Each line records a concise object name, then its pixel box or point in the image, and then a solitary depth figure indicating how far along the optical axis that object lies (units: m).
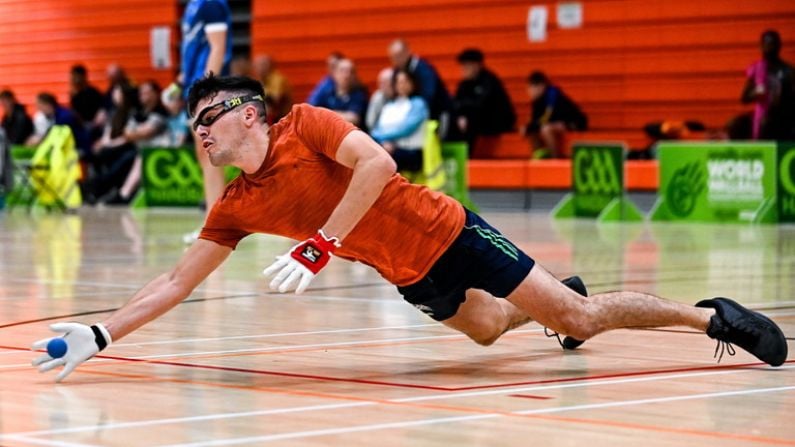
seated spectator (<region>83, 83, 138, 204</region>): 21.34
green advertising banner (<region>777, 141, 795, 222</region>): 15.21
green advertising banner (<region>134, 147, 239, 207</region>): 19.55
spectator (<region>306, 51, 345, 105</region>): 18.69
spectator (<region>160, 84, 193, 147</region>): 20.55
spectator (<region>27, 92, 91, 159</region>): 21.47
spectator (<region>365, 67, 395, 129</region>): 17.47
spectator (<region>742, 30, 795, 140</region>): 16.33
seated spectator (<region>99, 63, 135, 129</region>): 22.33
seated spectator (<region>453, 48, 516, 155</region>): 19.08
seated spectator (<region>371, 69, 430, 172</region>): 17.05
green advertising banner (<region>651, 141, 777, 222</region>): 15.38
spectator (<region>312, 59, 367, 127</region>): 18.14
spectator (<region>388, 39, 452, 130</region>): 17.69
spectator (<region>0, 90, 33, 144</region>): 22.31
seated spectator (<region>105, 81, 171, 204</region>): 21.05
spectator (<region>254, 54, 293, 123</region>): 20.55
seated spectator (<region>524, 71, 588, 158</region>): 18.80
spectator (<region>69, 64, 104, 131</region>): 23.47
